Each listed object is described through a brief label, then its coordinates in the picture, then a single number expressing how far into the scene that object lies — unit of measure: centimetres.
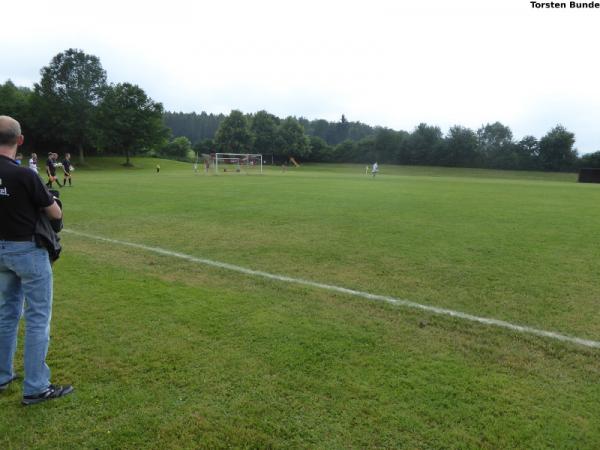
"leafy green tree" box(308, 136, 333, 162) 9725
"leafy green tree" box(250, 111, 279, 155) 9606
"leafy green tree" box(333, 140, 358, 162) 9586
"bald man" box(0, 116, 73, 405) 303
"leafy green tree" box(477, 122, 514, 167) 8062
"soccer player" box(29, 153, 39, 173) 2198
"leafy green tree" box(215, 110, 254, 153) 9325
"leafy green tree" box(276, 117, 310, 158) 9419
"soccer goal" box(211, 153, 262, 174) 5309
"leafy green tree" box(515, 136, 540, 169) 7712
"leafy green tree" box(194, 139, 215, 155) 10107
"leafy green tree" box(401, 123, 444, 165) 8675
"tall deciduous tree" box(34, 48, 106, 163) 6019
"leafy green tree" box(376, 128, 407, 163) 9275
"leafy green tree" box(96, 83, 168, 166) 6159
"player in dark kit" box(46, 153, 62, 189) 2148
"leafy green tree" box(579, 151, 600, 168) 7000
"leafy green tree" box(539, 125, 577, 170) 7480
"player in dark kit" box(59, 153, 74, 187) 2406
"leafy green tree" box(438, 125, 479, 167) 8338
